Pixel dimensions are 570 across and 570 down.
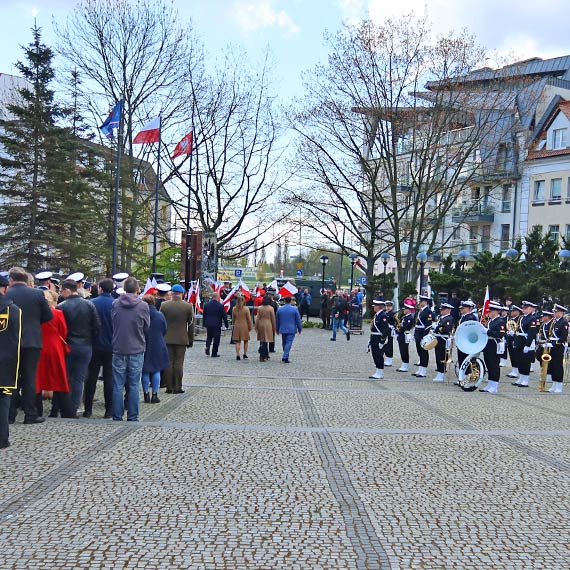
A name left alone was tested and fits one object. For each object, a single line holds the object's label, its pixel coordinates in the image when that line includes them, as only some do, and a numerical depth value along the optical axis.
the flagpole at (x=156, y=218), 34.28
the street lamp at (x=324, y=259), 45.99
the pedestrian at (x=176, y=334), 13.58
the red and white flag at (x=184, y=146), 32.81
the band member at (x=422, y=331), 19.16
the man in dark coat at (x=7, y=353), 8.50
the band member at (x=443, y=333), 18.09
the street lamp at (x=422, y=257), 38.67
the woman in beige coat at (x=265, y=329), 21.31
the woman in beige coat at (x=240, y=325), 21.47
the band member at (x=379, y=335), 17.83
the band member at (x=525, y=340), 17.47
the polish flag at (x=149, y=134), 30.94
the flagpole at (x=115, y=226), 28.80
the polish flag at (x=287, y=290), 25.08
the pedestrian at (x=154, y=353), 12.31
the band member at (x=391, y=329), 18.00
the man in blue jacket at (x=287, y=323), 21.06
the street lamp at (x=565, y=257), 28.02
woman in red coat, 10.52
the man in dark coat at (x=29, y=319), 9.55
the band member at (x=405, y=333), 19.67
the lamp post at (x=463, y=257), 35.14
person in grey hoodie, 10.67
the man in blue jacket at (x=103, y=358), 11.23
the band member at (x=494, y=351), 16.44
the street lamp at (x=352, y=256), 45.09
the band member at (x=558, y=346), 16.69
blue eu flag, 28.11
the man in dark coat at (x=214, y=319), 21.58
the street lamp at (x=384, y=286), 42.79
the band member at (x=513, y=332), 18.44
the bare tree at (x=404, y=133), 36.38
